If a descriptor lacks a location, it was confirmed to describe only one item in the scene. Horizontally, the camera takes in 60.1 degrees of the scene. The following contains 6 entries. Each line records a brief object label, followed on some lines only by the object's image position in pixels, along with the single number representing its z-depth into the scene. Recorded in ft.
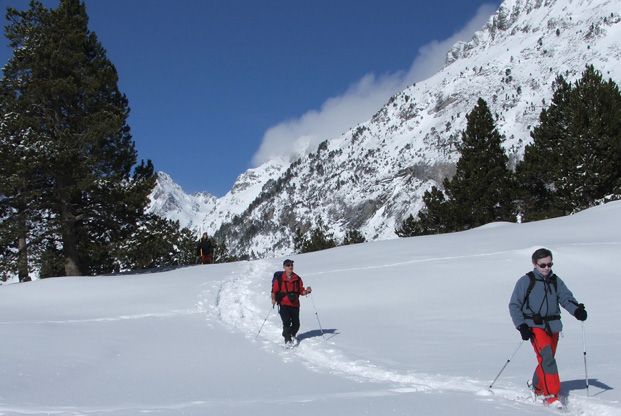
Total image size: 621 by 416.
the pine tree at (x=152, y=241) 71.31
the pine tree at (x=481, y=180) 115.65
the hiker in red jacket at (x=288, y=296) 36.63
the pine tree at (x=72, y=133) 67.67
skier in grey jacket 21.38
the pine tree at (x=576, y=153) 101.71
